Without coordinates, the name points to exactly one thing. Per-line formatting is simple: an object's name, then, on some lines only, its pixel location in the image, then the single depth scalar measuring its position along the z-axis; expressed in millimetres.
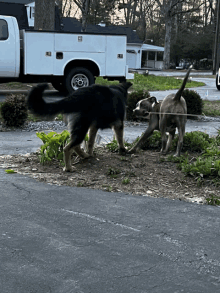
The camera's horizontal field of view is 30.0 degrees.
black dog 5348
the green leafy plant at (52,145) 6031
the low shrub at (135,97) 10008
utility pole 38462
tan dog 6035
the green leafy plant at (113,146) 6770
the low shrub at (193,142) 6645
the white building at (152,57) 52919
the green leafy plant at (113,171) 5599
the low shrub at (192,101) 10585
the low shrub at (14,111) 8992
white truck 13641
